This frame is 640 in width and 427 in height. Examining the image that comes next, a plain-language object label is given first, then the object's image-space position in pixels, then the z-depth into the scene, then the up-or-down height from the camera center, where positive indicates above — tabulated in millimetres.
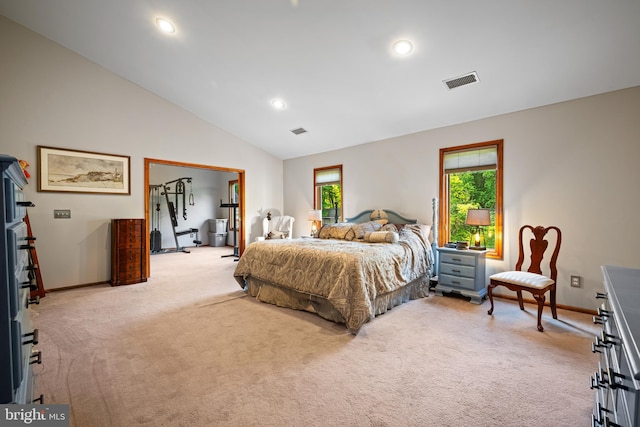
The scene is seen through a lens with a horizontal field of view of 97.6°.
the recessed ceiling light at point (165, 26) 3449 +2371
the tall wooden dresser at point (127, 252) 4551 -622
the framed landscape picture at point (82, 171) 4168 +683
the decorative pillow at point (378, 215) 5129 -10
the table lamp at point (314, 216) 5949 -35
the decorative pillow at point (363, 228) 4406 -217
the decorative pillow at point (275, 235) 6277 -467
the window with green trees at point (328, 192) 6246 +516
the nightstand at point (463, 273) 3727 -801
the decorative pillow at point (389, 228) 4580 -222
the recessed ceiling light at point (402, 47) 3020 +1845
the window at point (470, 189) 4055 +414
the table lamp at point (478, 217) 3740 -34
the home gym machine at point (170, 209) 8086 +164
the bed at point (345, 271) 2883 -678
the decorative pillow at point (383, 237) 3957 -322
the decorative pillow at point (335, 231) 4538 -276
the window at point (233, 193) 9500 +733
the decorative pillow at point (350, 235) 4418 -328
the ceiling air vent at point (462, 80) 3355 +1660
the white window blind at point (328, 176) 6266 +874
